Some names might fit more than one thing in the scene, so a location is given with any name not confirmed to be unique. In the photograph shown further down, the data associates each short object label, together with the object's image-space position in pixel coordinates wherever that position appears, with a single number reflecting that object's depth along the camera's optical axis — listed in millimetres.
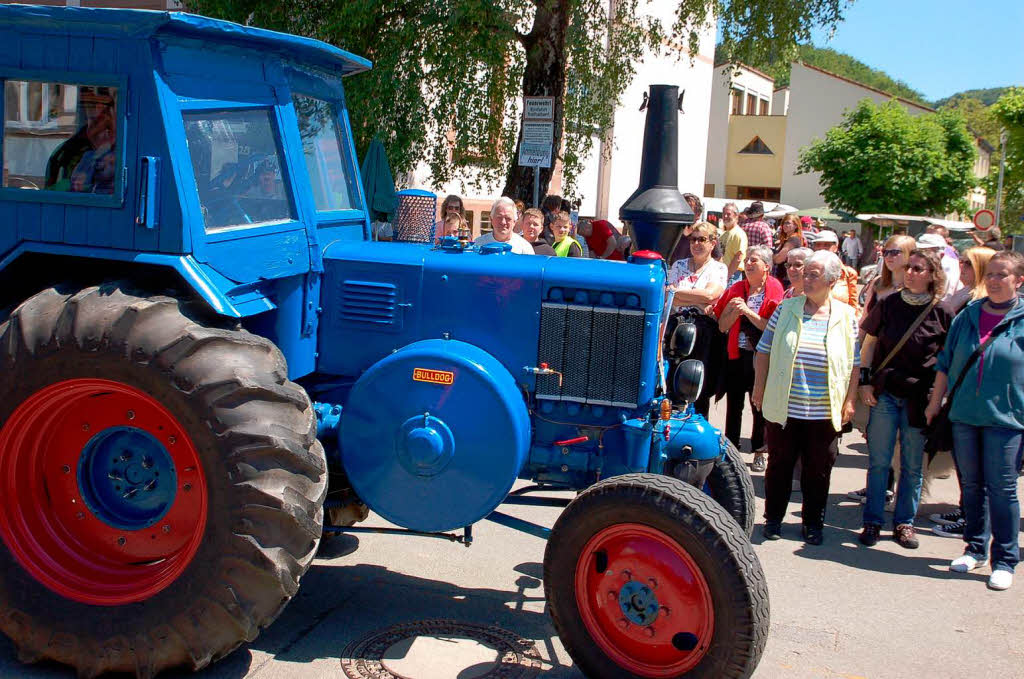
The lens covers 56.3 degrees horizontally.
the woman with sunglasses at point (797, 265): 6004
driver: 3793
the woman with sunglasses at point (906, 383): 5980
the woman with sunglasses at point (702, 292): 7152
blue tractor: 3619
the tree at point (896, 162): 42781
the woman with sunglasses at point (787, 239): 9970
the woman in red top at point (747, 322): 7047
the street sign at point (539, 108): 10078
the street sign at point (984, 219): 17359
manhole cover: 3980
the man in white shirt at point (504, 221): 6199
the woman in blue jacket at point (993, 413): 5363
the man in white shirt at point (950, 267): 8422
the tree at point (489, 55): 11211
